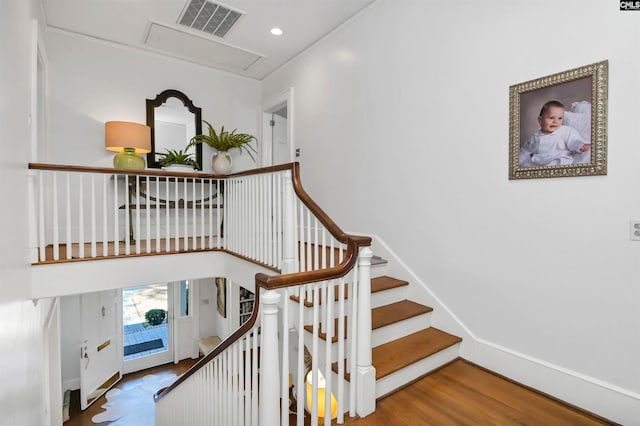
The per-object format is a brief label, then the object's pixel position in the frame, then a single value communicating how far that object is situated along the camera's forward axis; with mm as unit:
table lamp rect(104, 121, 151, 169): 3803
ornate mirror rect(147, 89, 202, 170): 4438
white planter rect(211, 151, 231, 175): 4276
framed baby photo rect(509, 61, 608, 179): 1885
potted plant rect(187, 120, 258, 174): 4281
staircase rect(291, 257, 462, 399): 2131
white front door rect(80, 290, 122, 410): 4785
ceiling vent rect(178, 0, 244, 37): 3397
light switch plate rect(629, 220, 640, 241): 1762
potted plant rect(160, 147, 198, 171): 4316
